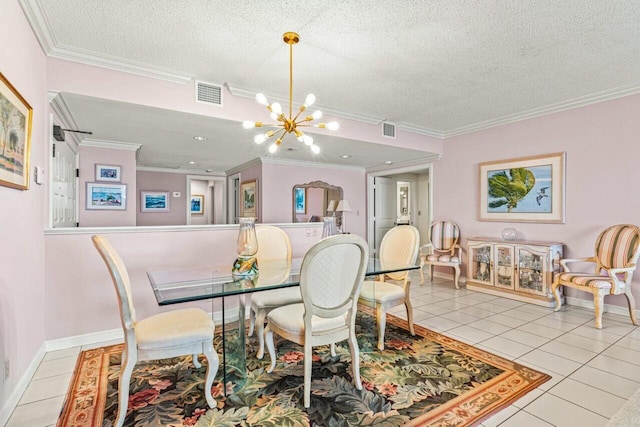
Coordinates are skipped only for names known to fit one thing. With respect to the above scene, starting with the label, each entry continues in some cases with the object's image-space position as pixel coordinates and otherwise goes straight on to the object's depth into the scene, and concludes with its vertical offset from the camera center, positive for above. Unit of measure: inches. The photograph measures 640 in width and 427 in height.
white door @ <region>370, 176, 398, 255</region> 279.3 +5.5
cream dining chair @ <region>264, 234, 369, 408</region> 73.7 -20.1
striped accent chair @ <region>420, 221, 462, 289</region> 194.2 -21.1
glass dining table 75.9 -18.1
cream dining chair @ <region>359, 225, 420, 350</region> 106.7 -24.9
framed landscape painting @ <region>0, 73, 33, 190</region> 65.7 +16.7
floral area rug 70.8 -43.8
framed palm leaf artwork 159.6 +12.7
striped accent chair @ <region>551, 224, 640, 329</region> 127.3 -22.6
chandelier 95.2 +29.5
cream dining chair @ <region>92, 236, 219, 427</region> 67.1 -27.0
